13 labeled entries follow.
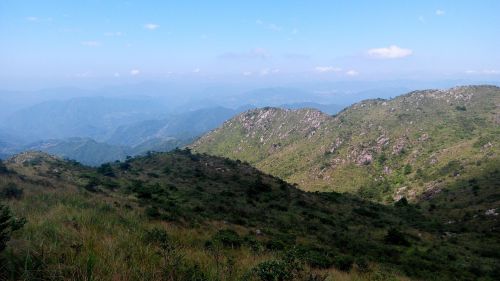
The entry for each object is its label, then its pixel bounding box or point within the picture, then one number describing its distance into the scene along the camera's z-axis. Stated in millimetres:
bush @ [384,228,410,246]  29531
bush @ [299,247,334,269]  12187
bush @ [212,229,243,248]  13416
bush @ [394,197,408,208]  58131
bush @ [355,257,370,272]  13824
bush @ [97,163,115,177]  44381
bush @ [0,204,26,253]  5094
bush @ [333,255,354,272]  13779
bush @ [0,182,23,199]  13164
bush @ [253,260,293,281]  6262
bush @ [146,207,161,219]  16441
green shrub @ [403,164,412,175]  85950
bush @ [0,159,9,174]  25362
